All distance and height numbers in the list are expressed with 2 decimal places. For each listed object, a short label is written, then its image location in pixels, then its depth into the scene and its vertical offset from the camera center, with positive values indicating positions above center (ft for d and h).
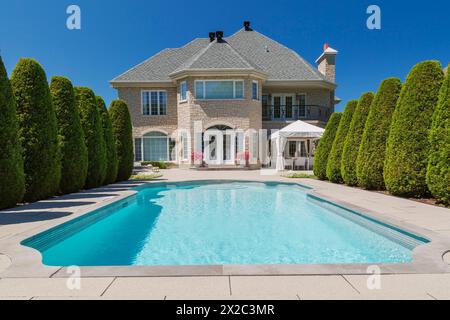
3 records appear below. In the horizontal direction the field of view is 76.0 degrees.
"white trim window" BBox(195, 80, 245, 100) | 71.92 +17.43
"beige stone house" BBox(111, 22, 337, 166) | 71.82 +17.51
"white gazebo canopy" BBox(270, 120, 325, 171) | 58.03 +5.05
